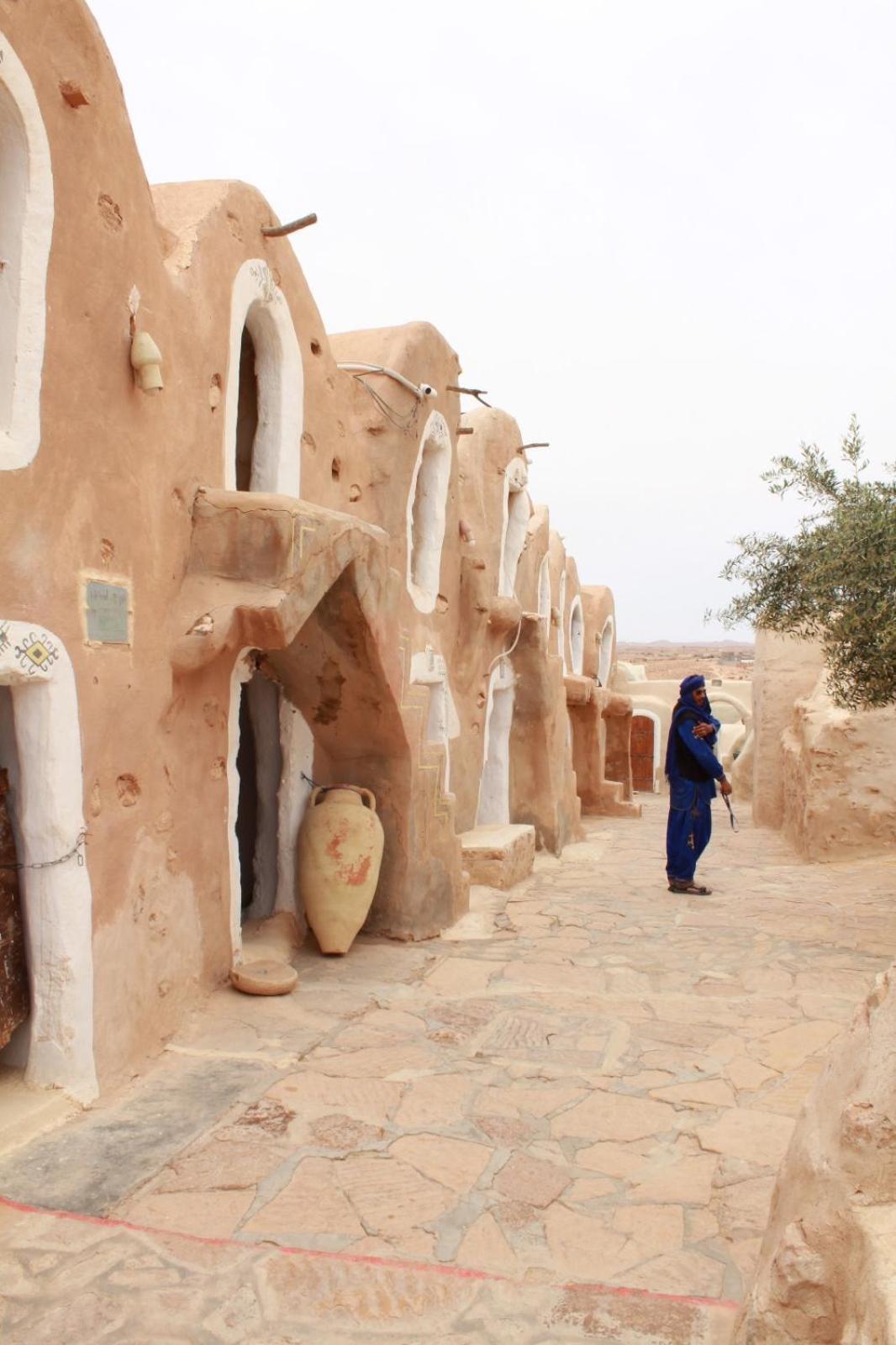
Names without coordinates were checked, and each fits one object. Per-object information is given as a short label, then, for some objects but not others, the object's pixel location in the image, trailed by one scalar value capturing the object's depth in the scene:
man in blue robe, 9.02
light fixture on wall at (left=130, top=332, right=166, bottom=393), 4.55
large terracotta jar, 6.69
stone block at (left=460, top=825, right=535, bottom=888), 9.59
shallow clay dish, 5.66
